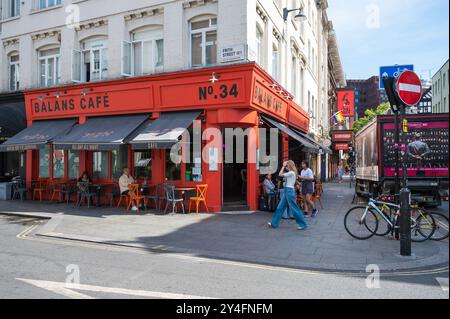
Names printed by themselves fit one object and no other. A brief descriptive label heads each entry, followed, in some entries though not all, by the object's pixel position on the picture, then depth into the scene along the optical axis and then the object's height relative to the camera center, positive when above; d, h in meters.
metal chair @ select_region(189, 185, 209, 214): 13.02 -1.09
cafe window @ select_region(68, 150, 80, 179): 16.42 +0.05
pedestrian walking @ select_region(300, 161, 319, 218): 12.15 -0.68
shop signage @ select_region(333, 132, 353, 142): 40.66 +2.76
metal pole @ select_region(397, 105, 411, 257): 7.31 -1.04
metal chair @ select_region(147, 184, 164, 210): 13.49 -1.08
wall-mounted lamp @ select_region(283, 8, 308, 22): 16.50 +6.26
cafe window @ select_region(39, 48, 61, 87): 17.34 +4.32
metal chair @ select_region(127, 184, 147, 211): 13.62 -1.10
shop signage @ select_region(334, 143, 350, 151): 39.62 +1.69
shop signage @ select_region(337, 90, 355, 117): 42.94 +6.85
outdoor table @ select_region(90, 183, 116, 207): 14.70 -0.87
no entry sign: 7.49 +1.43
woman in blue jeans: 9.90 -1.00
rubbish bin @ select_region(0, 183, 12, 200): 16.88 -1.11
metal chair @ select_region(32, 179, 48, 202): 16.78 -0.91
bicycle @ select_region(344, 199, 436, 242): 8.34 -1.27
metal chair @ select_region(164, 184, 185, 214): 12.73 -1.10
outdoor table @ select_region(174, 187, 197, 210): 12.91 -0.87
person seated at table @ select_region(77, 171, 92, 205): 14.37 -0.67
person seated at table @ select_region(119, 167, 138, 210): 14.13 -0.63
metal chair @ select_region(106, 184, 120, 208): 14.74 -1.11
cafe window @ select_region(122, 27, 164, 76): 14.90 +4.26
